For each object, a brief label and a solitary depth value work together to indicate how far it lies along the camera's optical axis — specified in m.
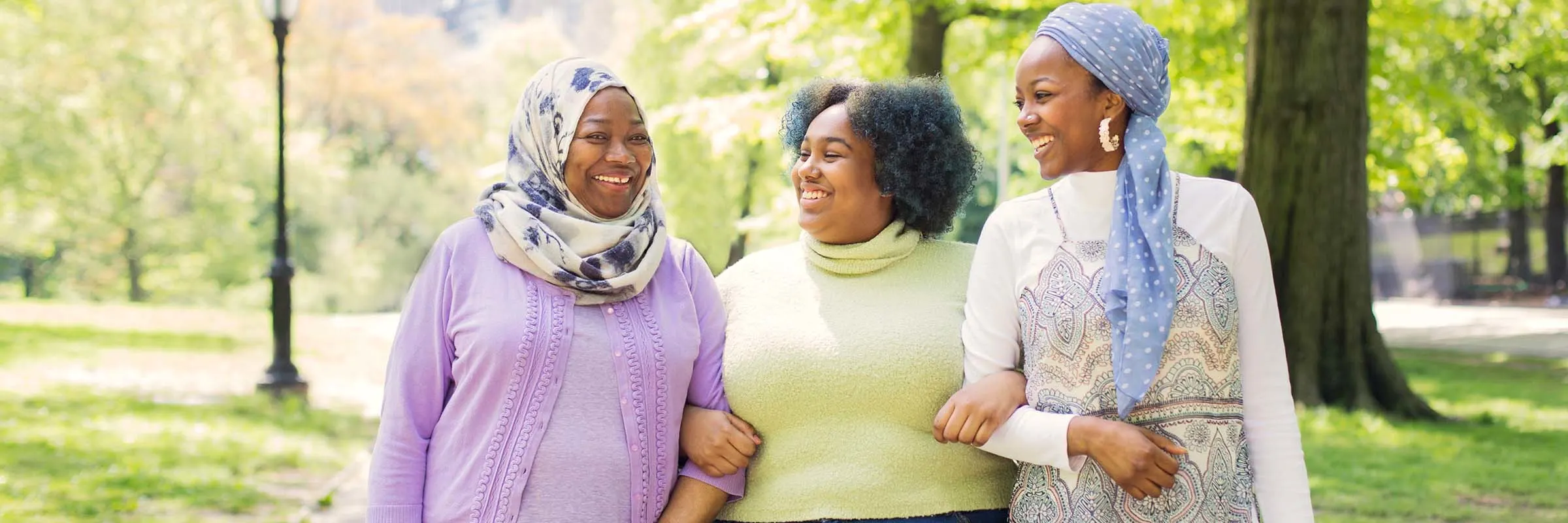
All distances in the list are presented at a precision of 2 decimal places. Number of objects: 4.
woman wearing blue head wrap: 2.67
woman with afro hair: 3.07
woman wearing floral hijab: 2.94
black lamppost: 12.03
